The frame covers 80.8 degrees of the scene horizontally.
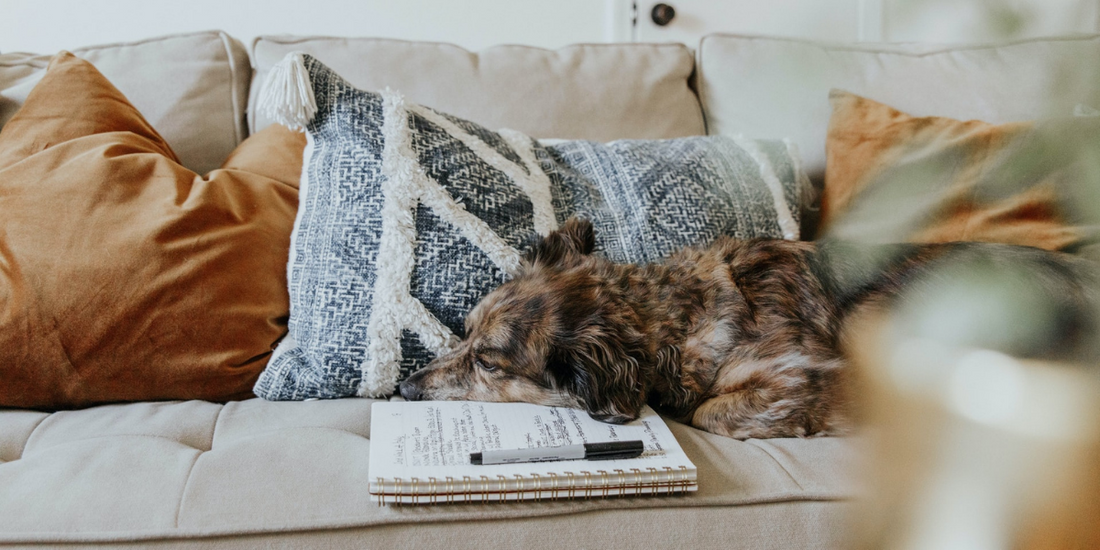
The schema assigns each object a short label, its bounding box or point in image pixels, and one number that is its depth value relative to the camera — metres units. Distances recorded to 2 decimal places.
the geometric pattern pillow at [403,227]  1.58
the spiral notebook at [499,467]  1.11
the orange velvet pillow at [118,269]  1.47
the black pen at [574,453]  1.19
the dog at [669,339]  1.52
